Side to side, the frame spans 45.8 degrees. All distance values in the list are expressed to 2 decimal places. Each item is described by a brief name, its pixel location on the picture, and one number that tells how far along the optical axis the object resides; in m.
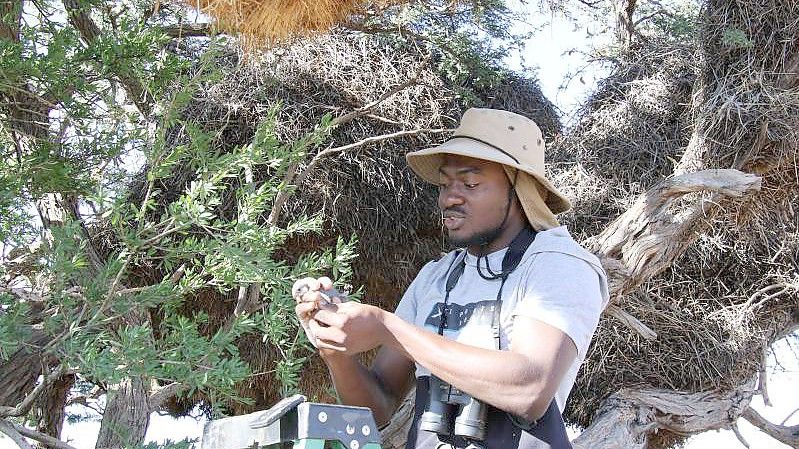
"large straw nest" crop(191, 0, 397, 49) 3.31
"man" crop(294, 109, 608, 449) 1.68
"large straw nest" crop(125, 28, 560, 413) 4.74
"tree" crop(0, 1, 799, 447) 3.00
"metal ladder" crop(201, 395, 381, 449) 1.28
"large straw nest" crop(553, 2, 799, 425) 5.04
